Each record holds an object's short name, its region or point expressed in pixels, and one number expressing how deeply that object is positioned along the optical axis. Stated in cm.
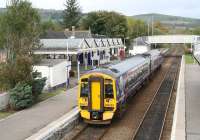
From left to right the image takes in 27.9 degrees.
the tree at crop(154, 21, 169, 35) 17245
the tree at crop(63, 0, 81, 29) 10706
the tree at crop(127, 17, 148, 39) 10950
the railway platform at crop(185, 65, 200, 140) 1661
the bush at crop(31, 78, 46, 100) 2418
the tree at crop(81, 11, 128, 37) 8675
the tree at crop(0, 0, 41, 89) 2369
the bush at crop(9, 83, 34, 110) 2248
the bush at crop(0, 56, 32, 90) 2356
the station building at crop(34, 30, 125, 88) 3158
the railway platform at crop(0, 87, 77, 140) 1691
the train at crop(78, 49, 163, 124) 1847
